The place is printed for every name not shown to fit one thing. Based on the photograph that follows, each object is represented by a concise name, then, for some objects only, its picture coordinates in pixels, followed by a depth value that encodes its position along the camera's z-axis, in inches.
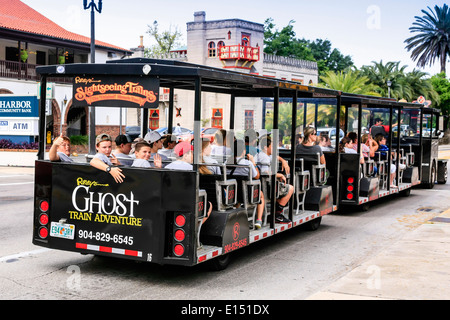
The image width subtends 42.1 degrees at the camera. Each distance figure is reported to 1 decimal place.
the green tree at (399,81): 2267.5
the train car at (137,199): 262.1
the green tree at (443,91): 2704.2
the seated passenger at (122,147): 325.1
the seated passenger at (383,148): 585.3
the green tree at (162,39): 2237.9
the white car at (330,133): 488.4
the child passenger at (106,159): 270.5
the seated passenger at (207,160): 303.7
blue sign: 1095.0
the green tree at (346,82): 1777.8
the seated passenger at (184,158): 276.1
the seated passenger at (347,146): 511.8
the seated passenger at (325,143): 490.6
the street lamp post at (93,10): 944.3
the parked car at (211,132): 347.9
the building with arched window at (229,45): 2117.4
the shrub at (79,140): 1336.1
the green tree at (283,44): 3235.7
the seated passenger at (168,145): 362.9
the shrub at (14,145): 1096.8
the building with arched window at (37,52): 1417.3
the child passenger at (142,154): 285.1
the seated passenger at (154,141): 350.0
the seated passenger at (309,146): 446.3
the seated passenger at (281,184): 361.7
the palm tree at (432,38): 2952.8
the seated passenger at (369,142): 557.6
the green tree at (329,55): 4168.3
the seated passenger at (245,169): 332.2
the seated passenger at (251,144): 362.3
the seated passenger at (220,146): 342.0
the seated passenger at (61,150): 289.7
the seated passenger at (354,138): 515.5
